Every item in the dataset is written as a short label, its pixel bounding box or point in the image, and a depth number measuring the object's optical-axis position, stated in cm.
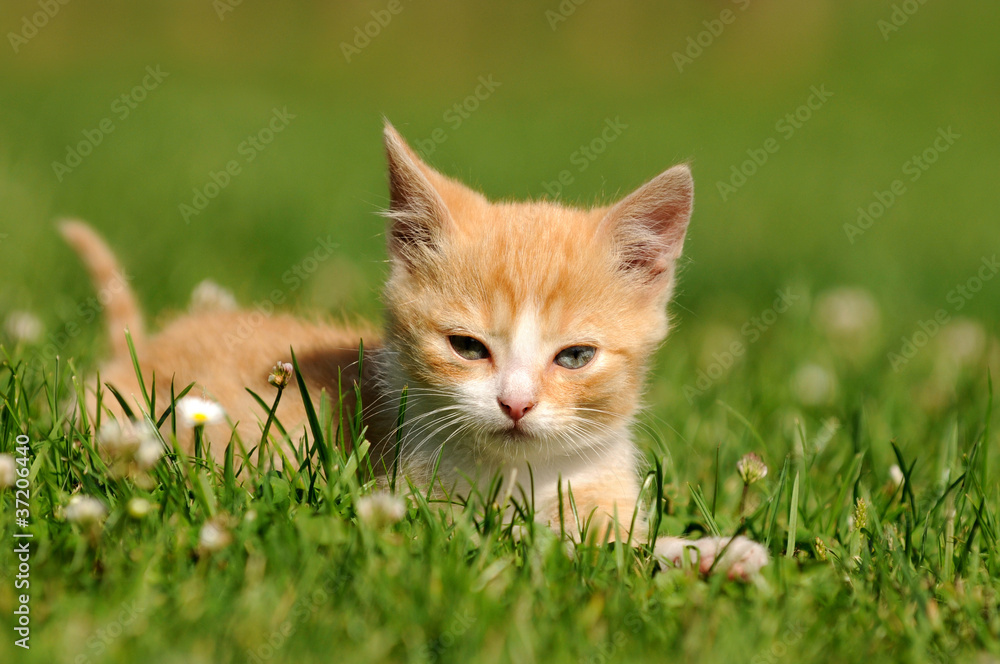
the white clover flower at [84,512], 181
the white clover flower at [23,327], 319
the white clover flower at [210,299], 356
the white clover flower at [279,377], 233
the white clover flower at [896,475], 273
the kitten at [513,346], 239
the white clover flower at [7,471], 194
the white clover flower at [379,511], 192
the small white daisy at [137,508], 187
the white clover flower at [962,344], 428
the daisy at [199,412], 221
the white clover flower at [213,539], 180
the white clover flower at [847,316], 453
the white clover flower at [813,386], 364
